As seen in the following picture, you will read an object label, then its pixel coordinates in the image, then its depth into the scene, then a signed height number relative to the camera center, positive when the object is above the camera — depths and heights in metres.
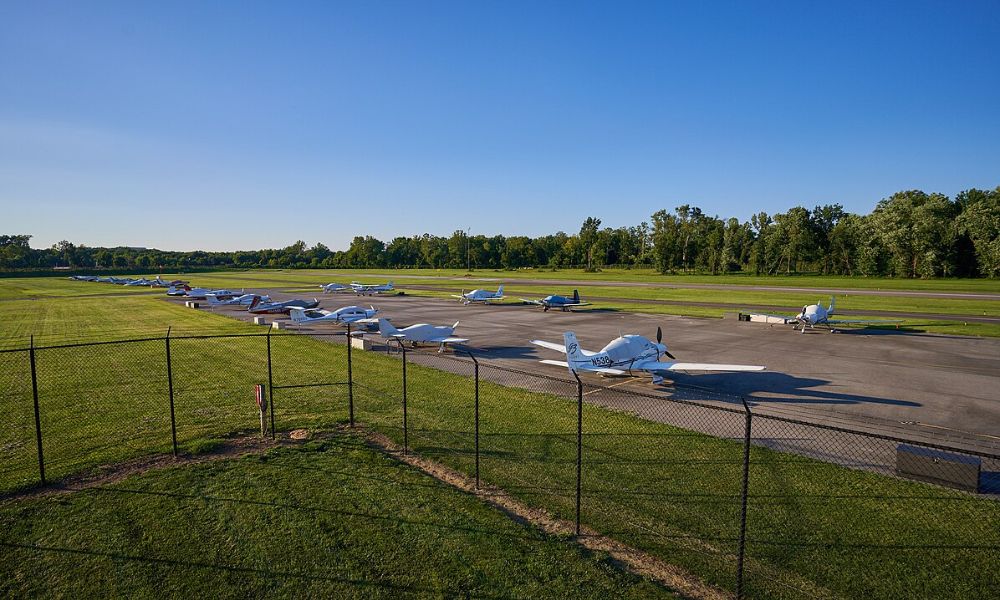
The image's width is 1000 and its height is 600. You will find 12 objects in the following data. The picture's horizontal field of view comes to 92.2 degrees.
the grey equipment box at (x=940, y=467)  9.05 -3.99
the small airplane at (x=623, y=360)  17.44 -3.63
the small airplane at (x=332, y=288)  77.69 -4.25
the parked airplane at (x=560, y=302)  46.00 -3.89
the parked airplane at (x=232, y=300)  51.31 -4.13
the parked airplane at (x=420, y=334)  25.64 -3.87
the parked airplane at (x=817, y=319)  31.20 -3.75
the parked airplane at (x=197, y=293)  53.64 -3.81
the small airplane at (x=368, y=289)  70.06 -4.02
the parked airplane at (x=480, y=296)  54.91 -3.99
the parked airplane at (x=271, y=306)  44.14 -4.12
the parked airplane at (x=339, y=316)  34.31 -3.94
